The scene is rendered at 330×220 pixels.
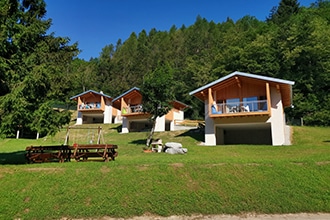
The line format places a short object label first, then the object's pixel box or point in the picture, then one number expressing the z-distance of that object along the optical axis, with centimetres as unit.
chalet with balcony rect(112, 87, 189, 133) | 3116
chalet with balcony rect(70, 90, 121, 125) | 3984
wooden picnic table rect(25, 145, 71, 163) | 1107
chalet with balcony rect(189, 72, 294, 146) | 1953
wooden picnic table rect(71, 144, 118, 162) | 1106
